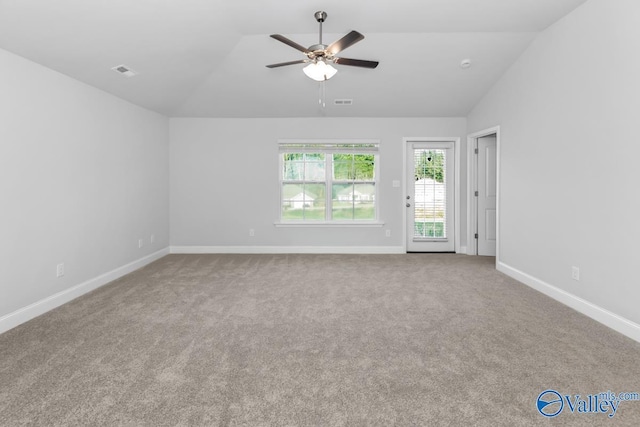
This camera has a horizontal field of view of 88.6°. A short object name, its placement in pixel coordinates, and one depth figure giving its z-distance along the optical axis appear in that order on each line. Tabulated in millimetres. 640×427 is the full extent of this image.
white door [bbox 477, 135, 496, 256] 5559
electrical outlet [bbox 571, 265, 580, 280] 3172
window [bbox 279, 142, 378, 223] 5938
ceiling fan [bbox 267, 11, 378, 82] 2673
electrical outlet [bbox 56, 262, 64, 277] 3289
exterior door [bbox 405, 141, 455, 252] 5879
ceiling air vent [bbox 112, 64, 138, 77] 3566
